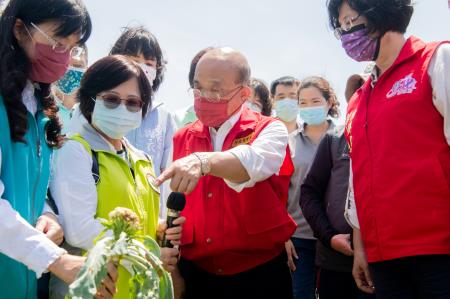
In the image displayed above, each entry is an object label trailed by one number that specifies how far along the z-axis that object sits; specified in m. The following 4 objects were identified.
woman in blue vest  2.00
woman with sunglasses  2.62
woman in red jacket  2.46
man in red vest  3.12
